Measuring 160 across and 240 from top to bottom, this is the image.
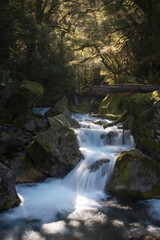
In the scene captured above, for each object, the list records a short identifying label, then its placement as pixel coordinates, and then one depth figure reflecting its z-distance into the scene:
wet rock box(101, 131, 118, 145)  9.95
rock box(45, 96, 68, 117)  13.29
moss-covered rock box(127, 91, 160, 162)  6.48
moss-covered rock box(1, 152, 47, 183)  6.82
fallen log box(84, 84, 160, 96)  7.07
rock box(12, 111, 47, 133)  9.93
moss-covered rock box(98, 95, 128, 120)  14.97
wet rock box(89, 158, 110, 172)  7.11
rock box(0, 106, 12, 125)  10.20
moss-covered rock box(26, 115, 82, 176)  6.82
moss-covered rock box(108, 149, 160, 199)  5.75
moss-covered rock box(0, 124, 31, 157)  7.57
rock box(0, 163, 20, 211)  4.88
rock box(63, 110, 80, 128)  11.67
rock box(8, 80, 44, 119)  11.52
